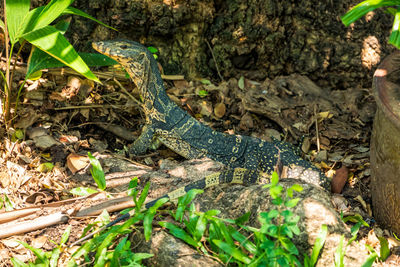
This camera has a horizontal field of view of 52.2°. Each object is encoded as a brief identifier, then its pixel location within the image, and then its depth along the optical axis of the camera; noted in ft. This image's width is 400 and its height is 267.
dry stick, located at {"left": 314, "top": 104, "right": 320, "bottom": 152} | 17.75
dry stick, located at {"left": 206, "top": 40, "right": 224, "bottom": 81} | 19.96
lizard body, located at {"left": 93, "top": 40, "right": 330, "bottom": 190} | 16.40
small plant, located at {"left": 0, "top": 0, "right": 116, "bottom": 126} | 12.59
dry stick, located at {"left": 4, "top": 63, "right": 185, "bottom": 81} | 16.88
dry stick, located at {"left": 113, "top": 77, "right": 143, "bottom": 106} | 17.99
